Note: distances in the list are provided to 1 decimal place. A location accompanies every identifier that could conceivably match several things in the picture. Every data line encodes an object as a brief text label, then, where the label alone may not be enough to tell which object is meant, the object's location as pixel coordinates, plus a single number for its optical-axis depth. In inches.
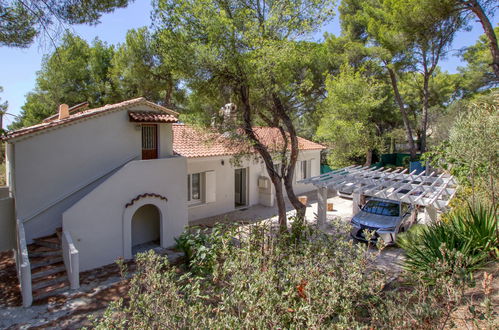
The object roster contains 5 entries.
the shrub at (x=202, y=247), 306.0
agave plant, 291.7
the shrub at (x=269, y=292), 151.7
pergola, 462.6
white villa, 407.8
